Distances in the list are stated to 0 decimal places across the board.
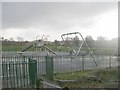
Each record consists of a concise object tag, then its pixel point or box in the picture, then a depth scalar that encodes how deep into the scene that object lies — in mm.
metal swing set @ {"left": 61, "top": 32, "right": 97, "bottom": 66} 12220
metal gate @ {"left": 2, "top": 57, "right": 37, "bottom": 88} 5149
